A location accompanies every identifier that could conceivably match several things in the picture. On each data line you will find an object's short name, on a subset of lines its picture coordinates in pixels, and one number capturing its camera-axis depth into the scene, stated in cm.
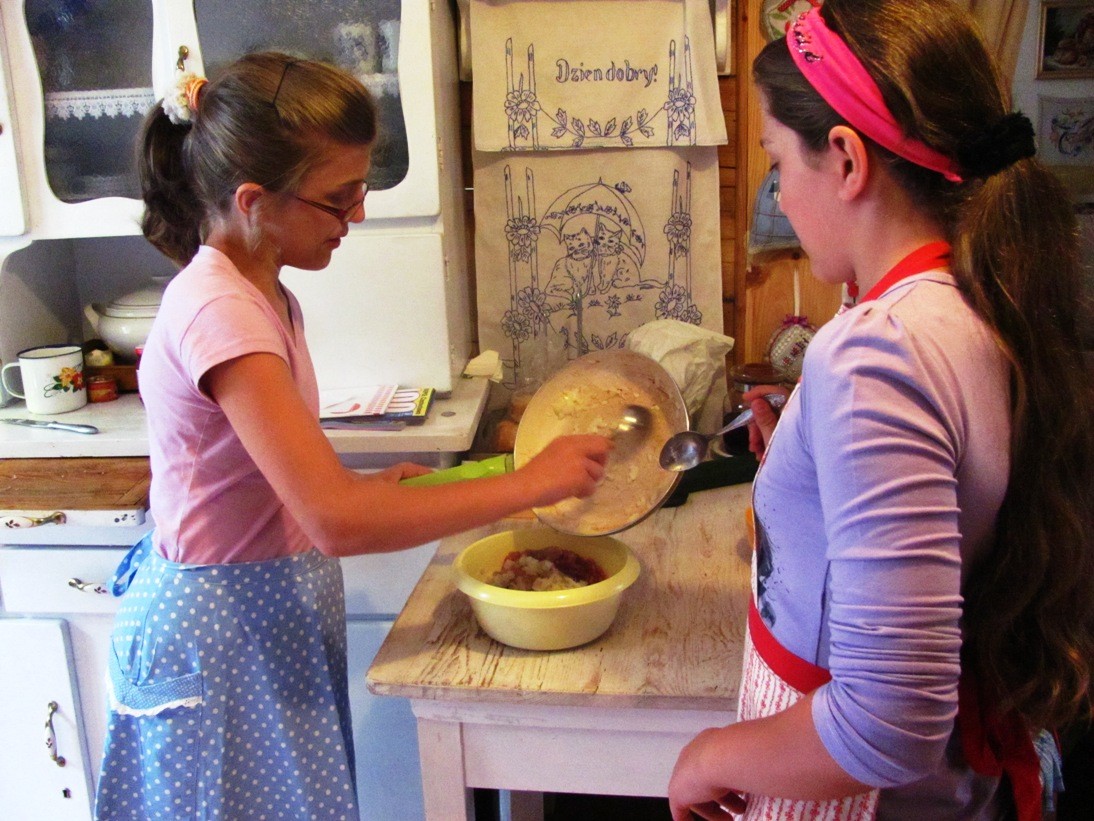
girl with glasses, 85
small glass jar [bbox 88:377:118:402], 168
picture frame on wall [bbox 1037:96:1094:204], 167
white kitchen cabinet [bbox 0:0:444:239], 143
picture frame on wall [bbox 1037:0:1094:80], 163
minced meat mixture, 104
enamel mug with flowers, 158
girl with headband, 54
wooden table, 92
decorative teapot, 169
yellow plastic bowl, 95
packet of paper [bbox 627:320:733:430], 161
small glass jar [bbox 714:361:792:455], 155
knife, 150
